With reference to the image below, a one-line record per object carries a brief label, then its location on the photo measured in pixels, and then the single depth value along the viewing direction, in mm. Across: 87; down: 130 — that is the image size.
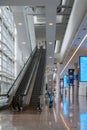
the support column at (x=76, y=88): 17394
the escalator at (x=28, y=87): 7893
